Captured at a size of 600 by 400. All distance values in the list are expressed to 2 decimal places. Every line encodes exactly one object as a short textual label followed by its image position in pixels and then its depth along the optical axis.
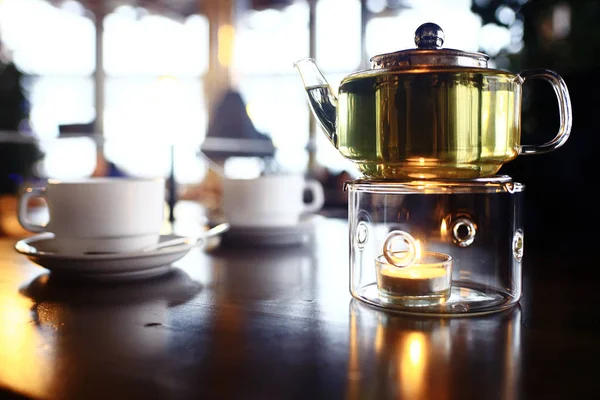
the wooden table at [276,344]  0.24
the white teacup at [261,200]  0.72
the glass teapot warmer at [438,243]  0.38
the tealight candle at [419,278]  0.38
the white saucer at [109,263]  0.45
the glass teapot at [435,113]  0.36
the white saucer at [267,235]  0.69
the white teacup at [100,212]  0.47
